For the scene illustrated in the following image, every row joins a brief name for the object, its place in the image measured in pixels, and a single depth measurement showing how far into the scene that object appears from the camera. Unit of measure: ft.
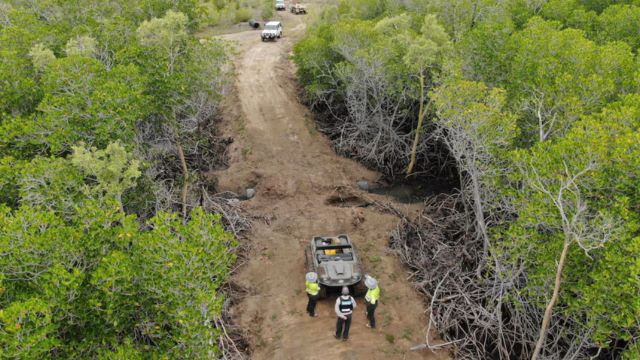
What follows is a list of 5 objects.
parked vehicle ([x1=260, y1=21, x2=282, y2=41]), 122.42
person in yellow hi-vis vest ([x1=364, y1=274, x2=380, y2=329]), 40.27
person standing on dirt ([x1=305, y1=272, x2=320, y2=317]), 41.88
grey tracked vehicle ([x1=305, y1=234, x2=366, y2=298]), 44.21
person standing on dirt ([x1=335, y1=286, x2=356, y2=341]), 39.14
